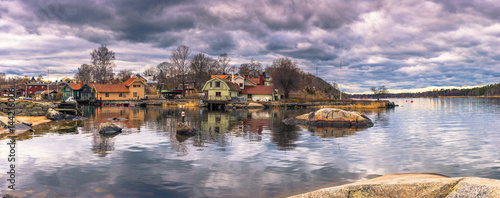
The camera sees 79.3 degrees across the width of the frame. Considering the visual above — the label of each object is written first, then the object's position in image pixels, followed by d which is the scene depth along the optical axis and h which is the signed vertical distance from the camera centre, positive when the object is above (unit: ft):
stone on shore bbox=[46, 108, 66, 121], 136.07 -6.65
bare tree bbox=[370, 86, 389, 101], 399.11 +9.39
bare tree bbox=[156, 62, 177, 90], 418.80 +32.84
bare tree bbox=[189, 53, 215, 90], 334.56 +37.18
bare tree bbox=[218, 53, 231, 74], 411.34 +49.47
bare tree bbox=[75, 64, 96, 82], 387.04 +33.95
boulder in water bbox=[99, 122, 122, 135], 90.70 -8.73
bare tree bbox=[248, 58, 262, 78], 471.83 +49.64
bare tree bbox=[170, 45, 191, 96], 309.22 +41.68
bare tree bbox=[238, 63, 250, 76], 483.92 +50.92
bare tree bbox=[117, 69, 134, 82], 481.87 +42.19
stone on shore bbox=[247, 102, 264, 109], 267.06 -5.42
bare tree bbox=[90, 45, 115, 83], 311.88 +40.53
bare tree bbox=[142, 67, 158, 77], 494.18 +46.02
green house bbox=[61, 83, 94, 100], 330.34 +10.64
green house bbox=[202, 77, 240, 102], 276.62 +9.37
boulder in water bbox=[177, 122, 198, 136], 88.07 -8.90
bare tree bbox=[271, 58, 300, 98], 319.68 +24.19
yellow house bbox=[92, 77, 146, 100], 320.70 +9.93
